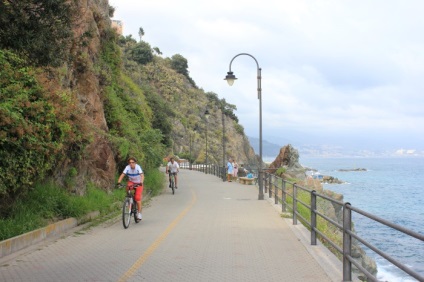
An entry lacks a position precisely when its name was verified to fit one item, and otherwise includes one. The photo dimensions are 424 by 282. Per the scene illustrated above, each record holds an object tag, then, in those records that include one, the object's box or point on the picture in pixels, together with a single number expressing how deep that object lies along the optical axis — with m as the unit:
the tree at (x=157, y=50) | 147.50
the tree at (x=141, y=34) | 150.38
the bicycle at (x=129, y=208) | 12.38
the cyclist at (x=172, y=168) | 25.70
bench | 33.22
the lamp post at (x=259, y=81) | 23.03
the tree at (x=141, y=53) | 121.56
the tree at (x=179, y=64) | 138.12
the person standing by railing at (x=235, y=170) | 38.63
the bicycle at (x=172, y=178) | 25.34
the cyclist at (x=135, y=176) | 13.18
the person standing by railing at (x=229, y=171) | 36.63
